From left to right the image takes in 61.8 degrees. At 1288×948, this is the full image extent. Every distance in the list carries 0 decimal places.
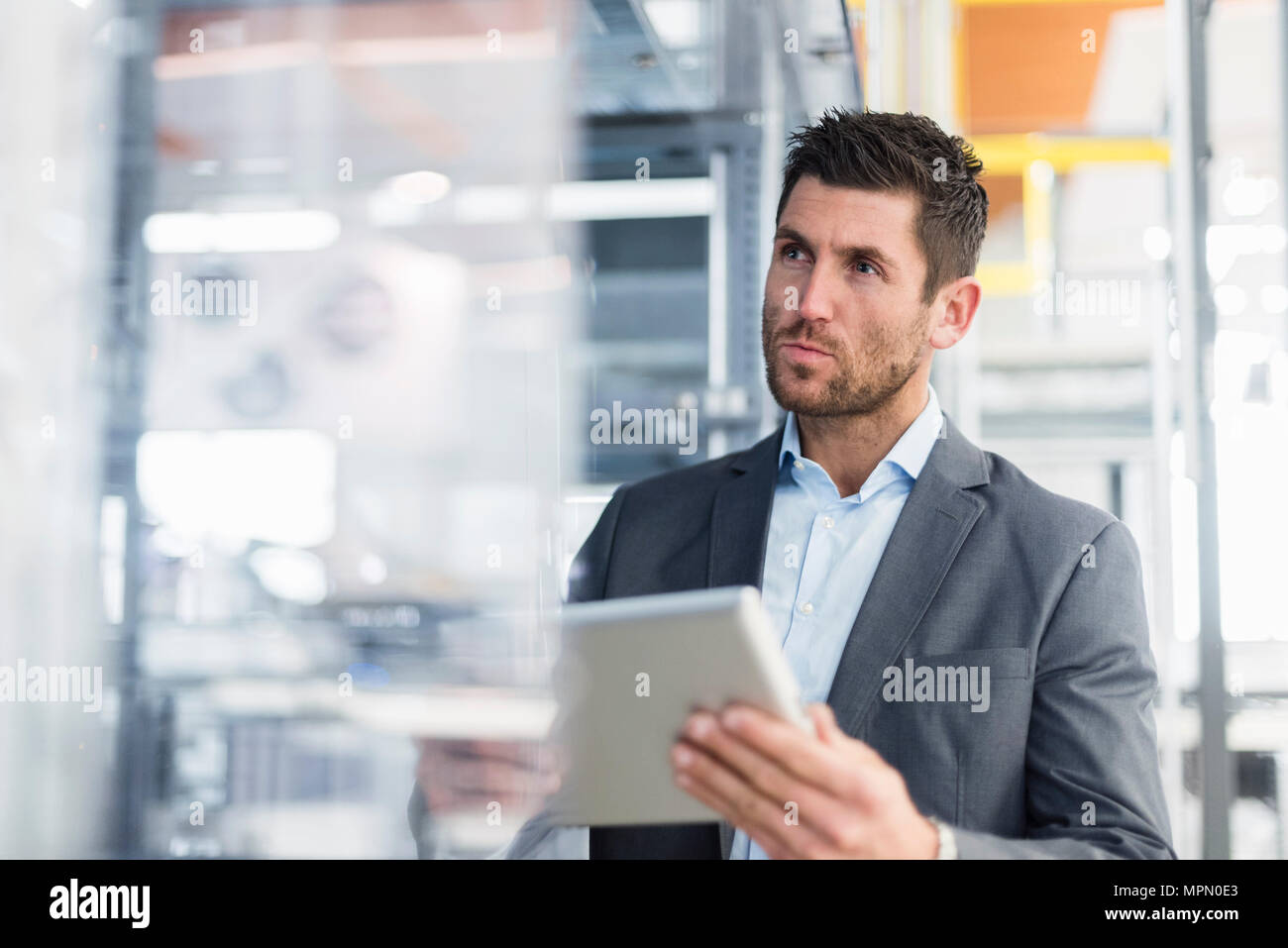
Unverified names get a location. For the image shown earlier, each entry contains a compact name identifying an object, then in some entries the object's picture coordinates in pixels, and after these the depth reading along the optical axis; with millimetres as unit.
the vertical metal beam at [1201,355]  1923
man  1103
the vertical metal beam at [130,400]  2381
